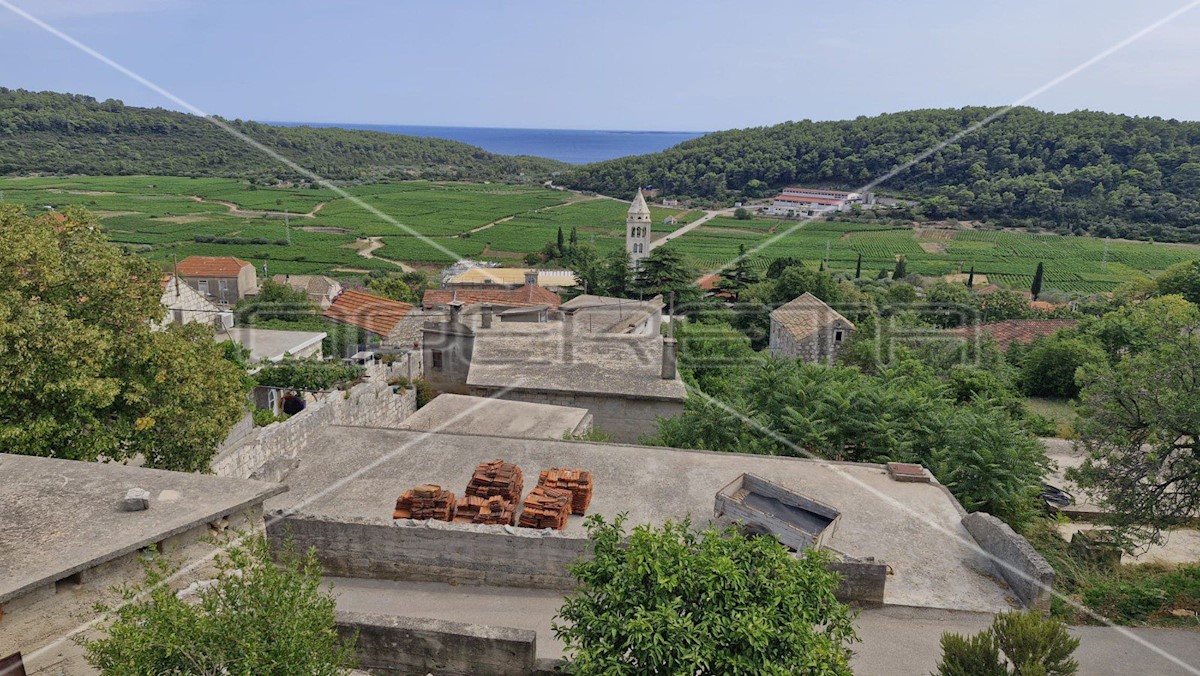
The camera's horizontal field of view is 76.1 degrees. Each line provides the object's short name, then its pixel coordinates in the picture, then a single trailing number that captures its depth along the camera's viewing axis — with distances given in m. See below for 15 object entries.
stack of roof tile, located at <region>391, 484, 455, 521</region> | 12.85
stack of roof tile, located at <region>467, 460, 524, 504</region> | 13.56
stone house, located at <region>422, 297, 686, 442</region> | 23.36
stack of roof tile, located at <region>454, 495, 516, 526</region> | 12.77
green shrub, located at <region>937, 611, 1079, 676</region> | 8.49
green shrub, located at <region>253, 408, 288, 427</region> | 19.78
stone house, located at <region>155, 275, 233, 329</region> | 30.34
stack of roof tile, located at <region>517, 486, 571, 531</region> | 12.74
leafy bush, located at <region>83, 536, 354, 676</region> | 5.71
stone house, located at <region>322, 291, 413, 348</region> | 40.84
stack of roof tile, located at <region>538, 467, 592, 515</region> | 13.73
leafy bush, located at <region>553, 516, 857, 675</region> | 6.50
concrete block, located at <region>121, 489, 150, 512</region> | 8.00
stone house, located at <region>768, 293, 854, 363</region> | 42.06
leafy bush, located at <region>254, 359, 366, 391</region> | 22.58
